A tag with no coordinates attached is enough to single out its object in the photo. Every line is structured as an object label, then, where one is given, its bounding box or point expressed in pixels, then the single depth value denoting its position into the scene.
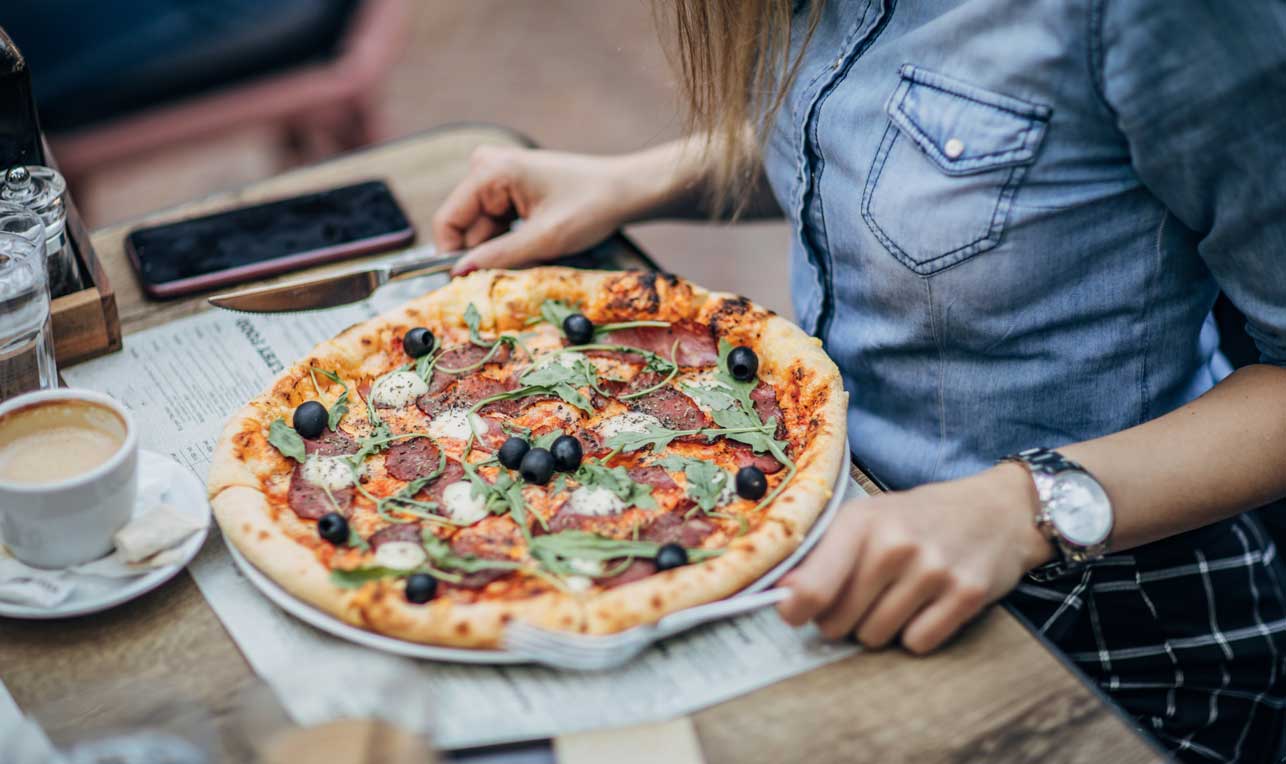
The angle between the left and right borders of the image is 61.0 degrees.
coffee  1.13
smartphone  1.68
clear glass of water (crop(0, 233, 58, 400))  1.24
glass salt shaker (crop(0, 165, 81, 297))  1.38
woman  1.08
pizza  1.11
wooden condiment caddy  1.39
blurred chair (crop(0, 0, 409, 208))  2.92
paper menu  0.87
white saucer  1.11
